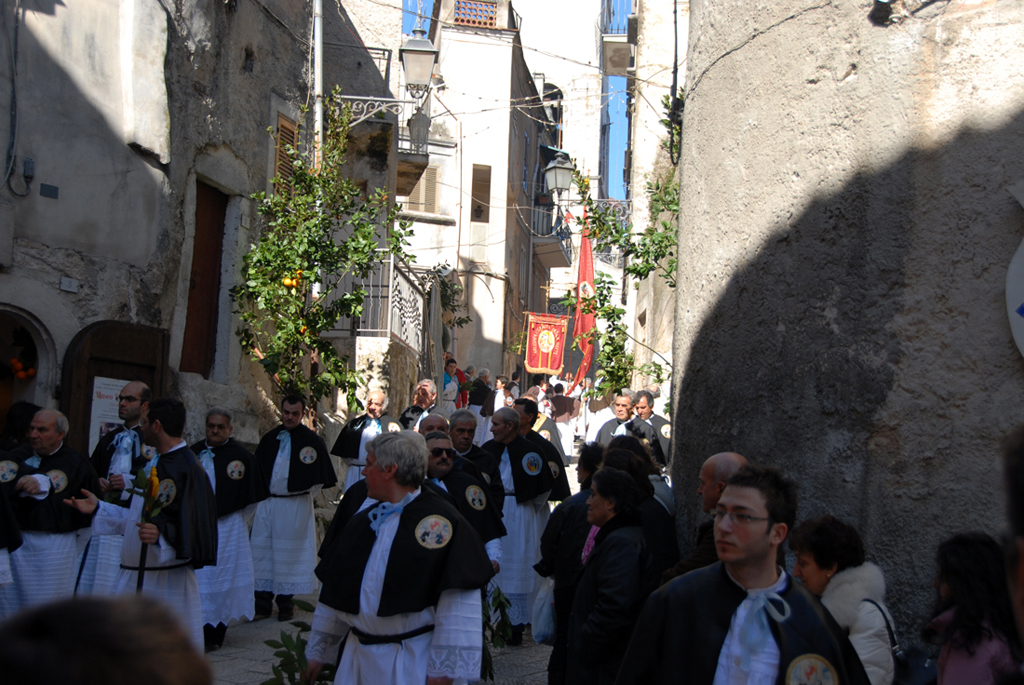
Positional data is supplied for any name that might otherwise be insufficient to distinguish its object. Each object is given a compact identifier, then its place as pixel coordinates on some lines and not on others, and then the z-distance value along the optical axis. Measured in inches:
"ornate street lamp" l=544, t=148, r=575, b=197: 604.4
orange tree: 410.9
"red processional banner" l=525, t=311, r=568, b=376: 943.7
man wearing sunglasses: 229.9
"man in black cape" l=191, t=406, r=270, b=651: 293.7
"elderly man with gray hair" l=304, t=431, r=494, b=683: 145.6
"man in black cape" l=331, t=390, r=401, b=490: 361.4
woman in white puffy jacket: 132.1
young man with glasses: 100.3
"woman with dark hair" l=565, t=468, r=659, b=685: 154.8
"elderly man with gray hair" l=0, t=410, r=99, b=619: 235.3
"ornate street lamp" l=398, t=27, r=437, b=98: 534.9
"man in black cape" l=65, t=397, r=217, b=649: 219.6
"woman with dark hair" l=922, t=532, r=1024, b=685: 116.5
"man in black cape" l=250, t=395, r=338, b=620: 334.3
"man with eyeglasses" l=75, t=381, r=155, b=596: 276.8
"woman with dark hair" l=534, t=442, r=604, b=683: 191.9
